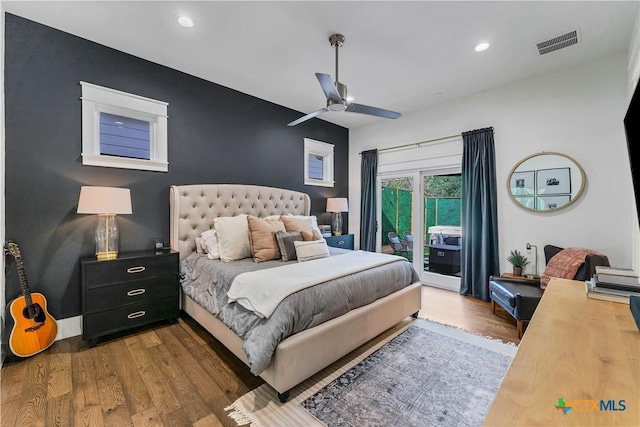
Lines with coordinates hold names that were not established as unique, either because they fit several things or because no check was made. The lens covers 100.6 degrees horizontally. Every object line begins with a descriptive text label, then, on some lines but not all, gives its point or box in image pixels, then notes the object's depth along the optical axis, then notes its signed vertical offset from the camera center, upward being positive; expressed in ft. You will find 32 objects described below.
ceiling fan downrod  8.47 +5.52
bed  5.97 -2.96
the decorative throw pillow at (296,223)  11.06 -0.54
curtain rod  13.56 +3.81
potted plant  11.29 -2.20
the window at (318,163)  16.03 +3.09
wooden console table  1.90 -1.46
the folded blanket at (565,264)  8.59 -1.80
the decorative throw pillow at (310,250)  9.41 -1.43
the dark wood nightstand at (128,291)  7.98 -2.62
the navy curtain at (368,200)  16.84 +0.69
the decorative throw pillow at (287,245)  9.54 -1.24
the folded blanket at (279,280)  6.22 -1.79
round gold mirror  10.38 +1.20
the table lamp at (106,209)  8.07 +0.06
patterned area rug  5.52 -4.26
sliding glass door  14.14 -0.58
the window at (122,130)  8.95 +3.02
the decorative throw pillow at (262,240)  9.52 -1.08
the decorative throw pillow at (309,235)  10.25 -0.96
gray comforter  5.80 -2.42
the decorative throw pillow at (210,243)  9.82 -1.26
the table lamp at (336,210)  16.51 +0.05
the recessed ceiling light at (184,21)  7.83 +5.70
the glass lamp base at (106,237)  8.72 -0.86
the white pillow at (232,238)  9.62 -1.02
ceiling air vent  8.53 +5.63
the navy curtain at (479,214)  12.25 -0.16
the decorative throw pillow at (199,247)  10.66 -1.46
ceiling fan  7.67 +3.56
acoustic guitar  7.27 -3.14
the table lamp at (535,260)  11.30 -2.12
